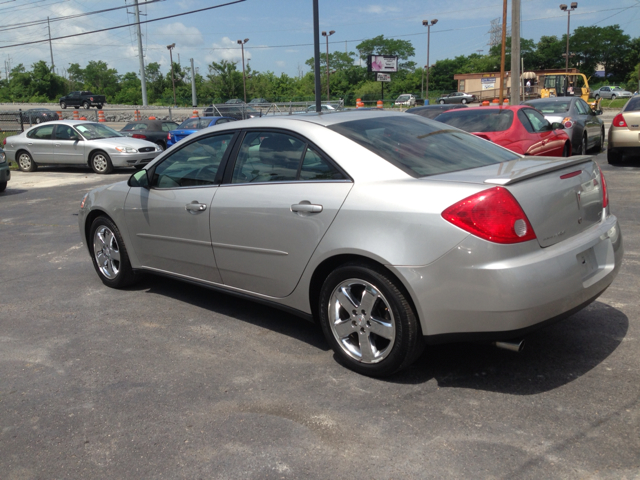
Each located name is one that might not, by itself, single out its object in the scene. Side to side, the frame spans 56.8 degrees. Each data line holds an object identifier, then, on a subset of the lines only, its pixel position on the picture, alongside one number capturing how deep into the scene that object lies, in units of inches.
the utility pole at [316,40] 741.3
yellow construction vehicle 1450.5
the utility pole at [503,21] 1079.5
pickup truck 2268.7
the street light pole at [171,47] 3127.5
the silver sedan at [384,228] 121.0
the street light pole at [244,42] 2833.4
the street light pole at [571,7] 2513.5
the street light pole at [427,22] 2682.1
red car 375.9
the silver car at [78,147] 660.7
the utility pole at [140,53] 2199.8
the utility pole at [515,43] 805.9
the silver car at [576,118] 518.9
